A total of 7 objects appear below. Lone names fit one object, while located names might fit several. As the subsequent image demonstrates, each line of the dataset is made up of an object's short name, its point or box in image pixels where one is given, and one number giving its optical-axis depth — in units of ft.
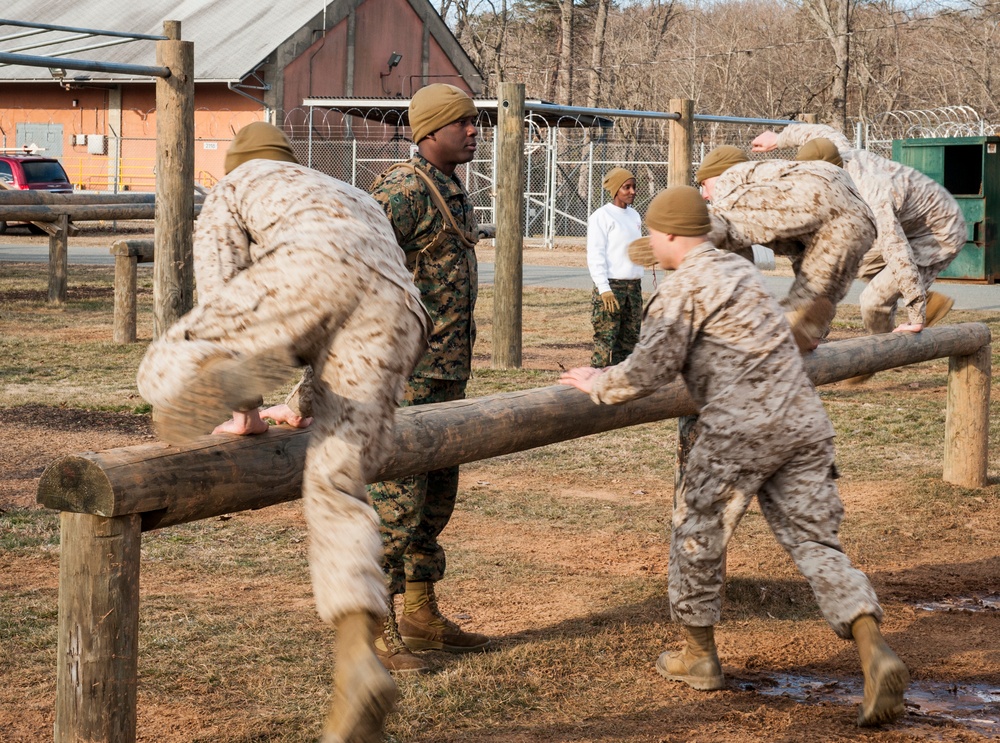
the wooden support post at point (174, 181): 27.76
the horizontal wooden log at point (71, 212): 47.73
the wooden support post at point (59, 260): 49.57
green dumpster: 67.51
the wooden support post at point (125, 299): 40.22
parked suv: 92.73
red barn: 111.24
